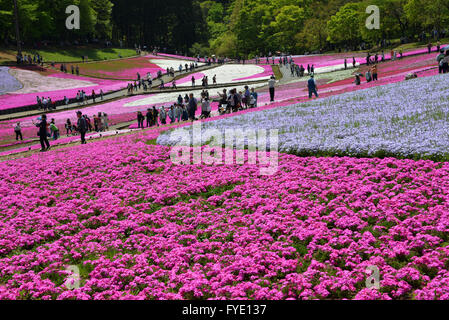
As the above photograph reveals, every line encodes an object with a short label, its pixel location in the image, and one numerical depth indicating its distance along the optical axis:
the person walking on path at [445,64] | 32.13
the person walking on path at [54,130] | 34.15
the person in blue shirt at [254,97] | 33.03
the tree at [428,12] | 78.94
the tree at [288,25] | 110.31
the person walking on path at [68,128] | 38.80
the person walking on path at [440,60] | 32.47
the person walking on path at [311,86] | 31.00
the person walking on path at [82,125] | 27.00
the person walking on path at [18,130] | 37.11
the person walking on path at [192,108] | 32.00
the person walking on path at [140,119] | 34.78
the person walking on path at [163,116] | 34.69
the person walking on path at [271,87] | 33.36
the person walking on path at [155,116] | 35.28
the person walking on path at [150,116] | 34.41
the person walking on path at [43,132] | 26.44
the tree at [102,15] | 114.61
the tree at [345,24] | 91.83
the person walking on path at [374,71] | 38.50
